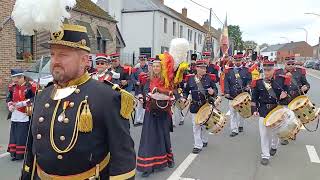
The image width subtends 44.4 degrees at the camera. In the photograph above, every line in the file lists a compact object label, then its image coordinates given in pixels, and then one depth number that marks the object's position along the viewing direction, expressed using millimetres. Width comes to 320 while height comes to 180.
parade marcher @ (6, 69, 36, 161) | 7359
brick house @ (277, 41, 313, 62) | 125938
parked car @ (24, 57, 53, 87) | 11918
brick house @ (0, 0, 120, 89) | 15398
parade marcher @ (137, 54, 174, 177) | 6422
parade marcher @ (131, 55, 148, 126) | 11508
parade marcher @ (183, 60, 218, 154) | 8039
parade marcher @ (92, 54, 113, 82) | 8445
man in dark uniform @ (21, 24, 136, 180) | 2551
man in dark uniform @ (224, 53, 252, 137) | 10016
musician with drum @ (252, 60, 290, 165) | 7344
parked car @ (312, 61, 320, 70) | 61769
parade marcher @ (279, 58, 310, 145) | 9138
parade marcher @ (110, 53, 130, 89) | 9952
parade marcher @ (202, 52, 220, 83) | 13264
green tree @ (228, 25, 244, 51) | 79812
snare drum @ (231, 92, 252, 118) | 9320
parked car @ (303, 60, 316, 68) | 67212
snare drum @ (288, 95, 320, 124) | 8156
